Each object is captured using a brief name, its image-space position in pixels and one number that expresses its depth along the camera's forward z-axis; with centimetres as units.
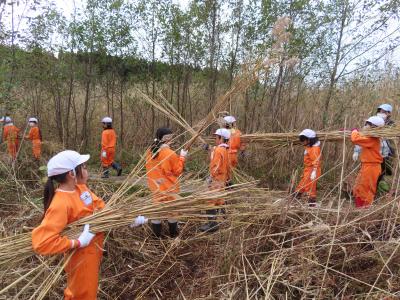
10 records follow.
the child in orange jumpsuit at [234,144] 484
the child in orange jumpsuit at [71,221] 183
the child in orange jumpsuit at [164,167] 348
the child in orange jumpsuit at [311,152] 423
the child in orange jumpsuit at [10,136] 606
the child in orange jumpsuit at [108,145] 664
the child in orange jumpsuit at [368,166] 399
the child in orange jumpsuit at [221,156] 410
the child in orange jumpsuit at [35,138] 686
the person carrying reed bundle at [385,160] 431
